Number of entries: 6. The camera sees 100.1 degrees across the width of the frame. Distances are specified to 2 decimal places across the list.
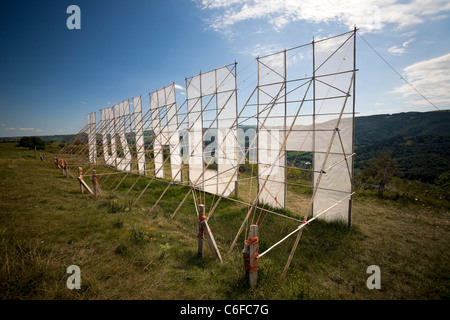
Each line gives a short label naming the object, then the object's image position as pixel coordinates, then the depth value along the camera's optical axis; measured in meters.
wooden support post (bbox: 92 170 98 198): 7.97
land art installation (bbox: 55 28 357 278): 6.45
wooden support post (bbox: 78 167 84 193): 8.87
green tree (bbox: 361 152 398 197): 12.20
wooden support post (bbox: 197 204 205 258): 4.25
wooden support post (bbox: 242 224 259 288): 3.24
